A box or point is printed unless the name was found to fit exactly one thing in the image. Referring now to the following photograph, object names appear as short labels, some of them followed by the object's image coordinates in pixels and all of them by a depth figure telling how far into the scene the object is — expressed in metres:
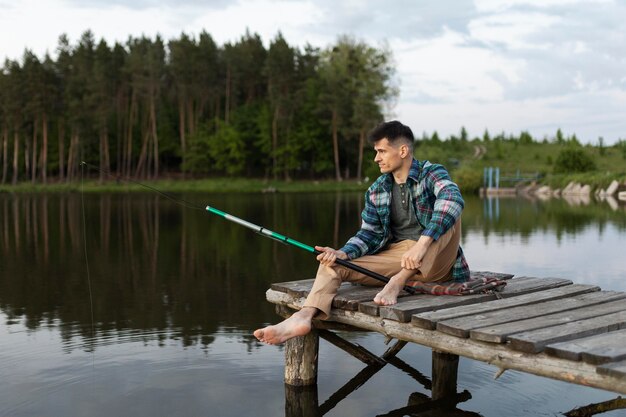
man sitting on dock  5.09
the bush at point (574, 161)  43.19
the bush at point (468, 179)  43.25
